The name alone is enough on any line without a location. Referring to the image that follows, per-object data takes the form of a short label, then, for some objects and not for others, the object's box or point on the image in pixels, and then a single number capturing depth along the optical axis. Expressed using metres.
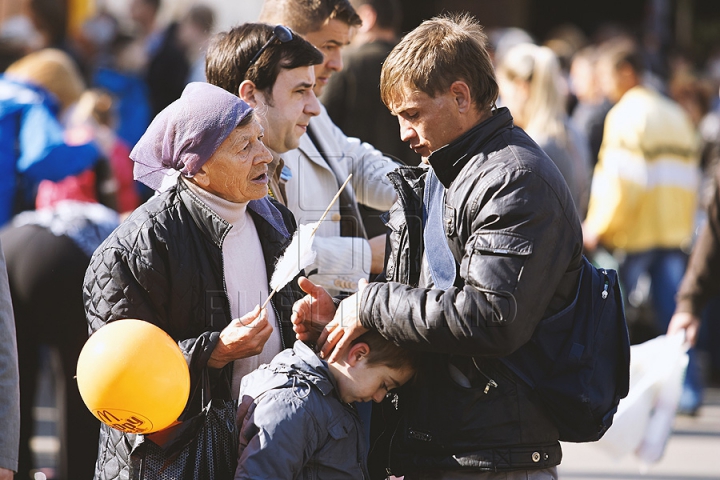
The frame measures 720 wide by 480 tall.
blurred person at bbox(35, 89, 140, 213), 10.70
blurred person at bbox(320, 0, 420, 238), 10.36
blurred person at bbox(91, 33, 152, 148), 17.17
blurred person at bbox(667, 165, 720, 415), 9.63
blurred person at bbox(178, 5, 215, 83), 17.86
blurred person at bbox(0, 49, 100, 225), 10.52
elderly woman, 5.57
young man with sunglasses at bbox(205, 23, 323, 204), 6.66
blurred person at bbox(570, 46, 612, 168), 17.06
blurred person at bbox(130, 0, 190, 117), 17.97
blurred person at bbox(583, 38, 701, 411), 14.54
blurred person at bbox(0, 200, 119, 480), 9.53
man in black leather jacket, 5.10
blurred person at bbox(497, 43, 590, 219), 12.19
